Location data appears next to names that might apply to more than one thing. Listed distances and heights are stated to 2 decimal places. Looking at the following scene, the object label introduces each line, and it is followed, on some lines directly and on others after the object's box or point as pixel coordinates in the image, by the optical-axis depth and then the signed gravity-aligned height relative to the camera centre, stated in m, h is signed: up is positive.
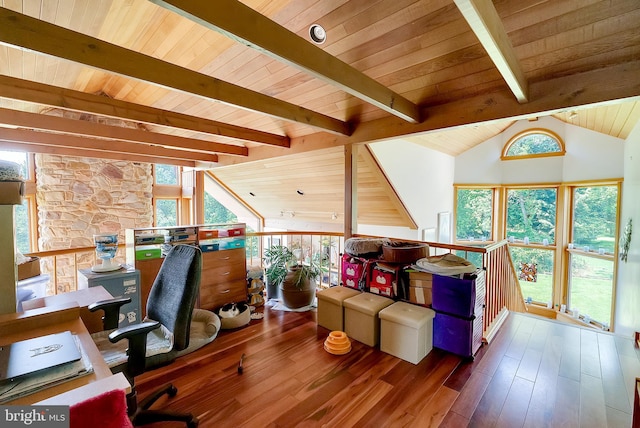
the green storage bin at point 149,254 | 3.04 -0.55
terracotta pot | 3.56 -1.10
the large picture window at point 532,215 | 6.36 -0.21
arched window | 6.21 +1.43
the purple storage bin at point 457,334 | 2.43 -1.14
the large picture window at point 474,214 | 7.28 -0.22
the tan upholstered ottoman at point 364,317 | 2.65 -1.08
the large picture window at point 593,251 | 5.29 -0.88
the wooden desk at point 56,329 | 0.93 -0.58
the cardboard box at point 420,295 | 2.65 -0.86
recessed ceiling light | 2.01 +1.24
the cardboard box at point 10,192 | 1.21 +0.05
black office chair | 1.44 -0.66
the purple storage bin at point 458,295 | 2.41 -0.79
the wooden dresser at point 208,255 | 3.07 -0.59
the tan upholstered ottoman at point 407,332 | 2.38 -1.10
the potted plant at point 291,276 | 3.57 -0.91
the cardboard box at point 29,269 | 2.36 -0.57
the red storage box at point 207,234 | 3.36 -0.35
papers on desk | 0.87 -0.58
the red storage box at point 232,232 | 3.51 -0.35
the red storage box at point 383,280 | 2.87 -0.77
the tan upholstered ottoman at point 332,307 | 2.91 -1.07
